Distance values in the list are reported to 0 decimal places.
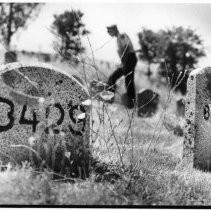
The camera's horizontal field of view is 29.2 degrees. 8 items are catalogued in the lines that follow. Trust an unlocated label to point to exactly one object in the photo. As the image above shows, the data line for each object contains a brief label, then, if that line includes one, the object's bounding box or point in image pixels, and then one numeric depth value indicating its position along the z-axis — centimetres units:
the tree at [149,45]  3899
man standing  782
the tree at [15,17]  1632
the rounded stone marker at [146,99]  962
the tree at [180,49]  2677
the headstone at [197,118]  459
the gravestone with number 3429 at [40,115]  352
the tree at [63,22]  2562
